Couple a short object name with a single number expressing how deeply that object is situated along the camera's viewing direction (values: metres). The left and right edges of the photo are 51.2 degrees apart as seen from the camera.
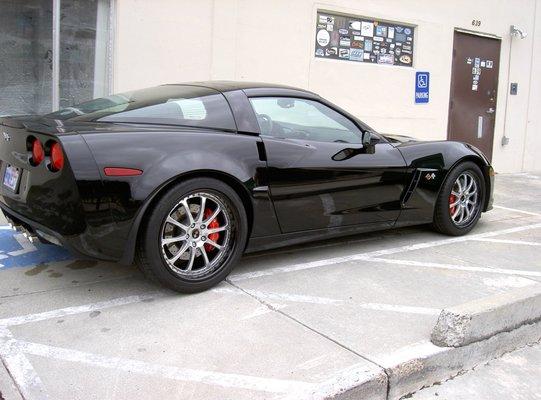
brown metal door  10.17
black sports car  3.30
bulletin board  8.41
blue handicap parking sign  9.56
